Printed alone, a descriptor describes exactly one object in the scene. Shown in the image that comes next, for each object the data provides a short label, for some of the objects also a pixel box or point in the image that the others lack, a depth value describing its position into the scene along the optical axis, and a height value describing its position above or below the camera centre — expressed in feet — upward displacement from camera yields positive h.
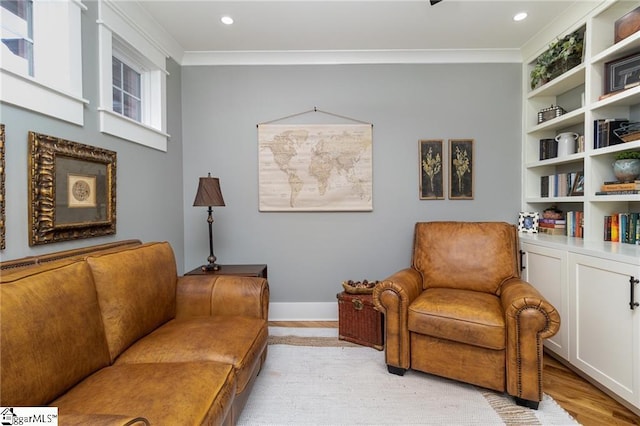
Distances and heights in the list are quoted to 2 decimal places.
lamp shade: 7.84 +0.46
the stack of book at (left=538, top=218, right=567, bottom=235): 8.27 -0.50
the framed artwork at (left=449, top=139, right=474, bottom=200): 9.41 +1.33
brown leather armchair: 5.30 -2.04
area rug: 5.11 -3.67
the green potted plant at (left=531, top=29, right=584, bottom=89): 7.48 +4.12
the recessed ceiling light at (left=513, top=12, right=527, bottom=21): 7.57 +5.11
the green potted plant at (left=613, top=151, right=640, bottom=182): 6.34 +0.96
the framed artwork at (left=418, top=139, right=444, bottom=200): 9.43 +1.40
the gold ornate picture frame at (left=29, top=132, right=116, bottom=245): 4.77 +0.39
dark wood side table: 7.86 -1.69
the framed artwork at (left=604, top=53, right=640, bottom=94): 6.24 +3.05
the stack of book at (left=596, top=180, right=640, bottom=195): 6.17 +0.47
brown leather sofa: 3.07 -1.93
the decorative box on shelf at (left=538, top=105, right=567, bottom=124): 8.32 +2.84
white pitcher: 8.02 +1.85
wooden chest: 7.64 -3.01
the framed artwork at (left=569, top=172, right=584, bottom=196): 7.60 +0.64
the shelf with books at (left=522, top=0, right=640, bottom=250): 6.50 +2.43
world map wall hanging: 9.40 +1.48
